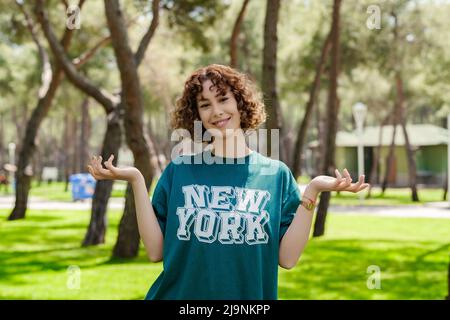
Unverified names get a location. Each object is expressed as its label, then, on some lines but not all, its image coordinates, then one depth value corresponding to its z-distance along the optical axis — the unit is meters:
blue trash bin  24.56
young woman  2.27
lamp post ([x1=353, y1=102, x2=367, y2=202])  24.31
